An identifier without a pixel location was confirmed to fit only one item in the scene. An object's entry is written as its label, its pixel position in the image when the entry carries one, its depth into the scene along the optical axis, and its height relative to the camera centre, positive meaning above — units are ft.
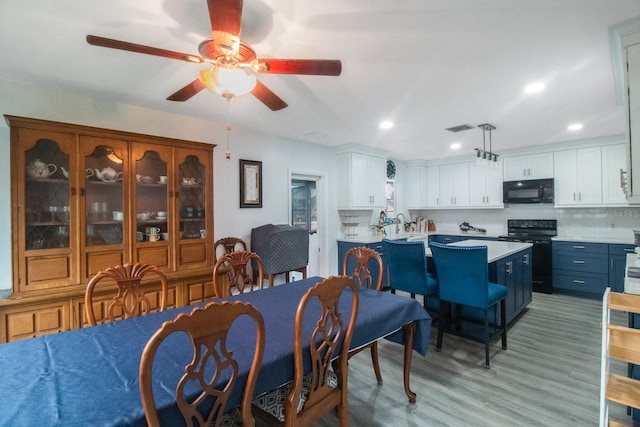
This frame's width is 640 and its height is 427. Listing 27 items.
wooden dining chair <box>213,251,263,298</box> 8.48 -1.50
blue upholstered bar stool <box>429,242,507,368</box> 8.80 -2.18
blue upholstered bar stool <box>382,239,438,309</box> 9.84 -1.91
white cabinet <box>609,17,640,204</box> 5.65 +2.14
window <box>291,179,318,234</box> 15.81 +0.52
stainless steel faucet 21.08 -0.62
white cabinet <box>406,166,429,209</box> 22.04 +1.88
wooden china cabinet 7.58 +0.06
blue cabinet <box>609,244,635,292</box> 14.11 -2.70
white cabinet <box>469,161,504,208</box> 18.93 +1.58
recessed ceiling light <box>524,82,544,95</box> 8.52 +3.55
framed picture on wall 12.91 +1.36
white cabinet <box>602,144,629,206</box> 14.80 +1.76
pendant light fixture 12.67 +2.51
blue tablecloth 3.23 -2.04
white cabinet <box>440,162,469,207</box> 20.31 +1.82
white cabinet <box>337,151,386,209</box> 16.61 +1.85
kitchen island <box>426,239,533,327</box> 10.48 -2.34
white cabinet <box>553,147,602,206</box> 15.51 +1.72
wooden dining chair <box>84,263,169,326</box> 6.06 -1.44
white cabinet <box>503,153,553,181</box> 17.04 +2.54
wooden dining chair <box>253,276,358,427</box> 4.56 -2.63
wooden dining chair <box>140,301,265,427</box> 3.14 -1.86
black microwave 16.69 +1.09
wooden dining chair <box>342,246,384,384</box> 8.09 -1.58
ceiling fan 4.59 +2.70
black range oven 16.11 -1.67
